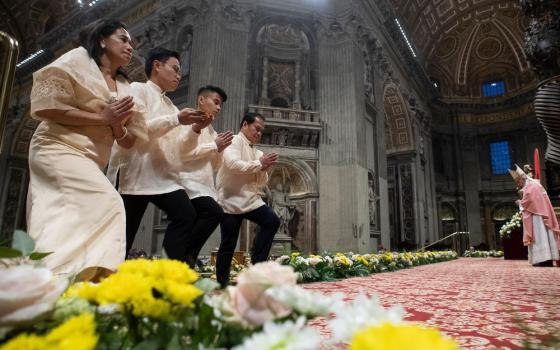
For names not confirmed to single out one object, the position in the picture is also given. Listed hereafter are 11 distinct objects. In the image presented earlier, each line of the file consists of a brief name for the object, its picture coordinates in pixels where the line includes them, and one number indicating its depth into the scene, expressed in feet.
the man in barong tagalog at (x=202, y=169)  8.95
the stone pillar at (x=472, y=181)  64.39
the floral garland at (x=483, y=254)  43.24
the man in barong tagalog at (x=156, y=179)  7.82
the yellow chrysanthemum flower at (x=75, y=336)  1.48
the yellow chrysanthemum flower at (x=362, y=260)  15.60
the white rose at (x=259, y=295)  1.86
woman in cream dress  5.02
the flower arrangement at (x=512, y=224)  28.37
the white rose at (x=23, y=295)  1.72
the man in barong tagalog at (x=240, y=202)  10.47
